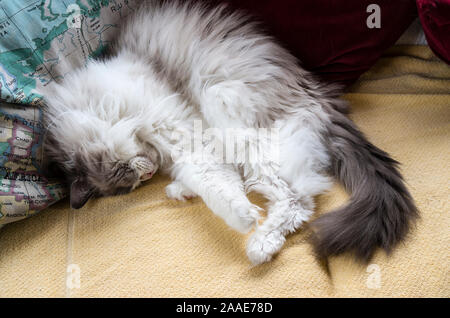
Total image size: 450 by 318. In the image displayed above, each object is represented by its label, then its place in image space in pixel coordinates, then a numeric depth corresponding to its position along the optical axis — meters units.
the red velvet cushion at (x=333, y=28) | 1.38
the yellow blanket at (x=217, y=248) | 1.08
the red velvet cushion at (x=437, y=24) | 1.27
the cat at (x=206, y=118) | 1.26
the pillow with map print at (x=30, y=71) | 1.24
